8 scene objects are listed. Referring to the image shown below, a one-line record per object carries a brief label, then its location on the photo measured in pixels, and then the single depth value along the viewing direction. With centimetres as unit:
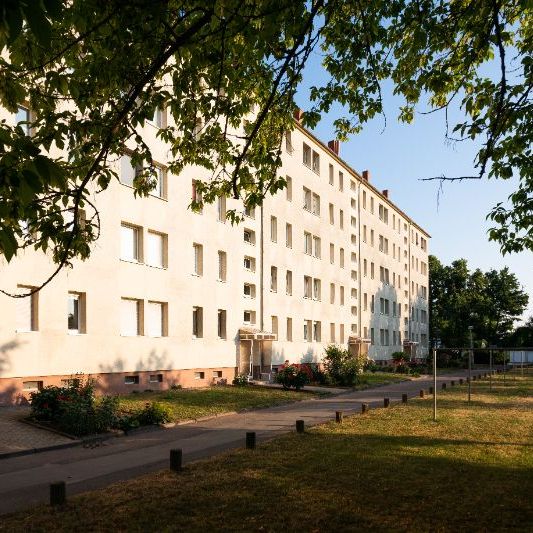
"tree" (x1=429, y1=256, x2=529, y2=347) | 7600
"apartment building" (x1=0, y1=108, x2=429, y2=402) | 2019
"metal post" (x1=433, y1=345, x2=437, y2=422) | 1751
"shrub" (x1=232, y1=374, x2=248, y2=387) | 2936
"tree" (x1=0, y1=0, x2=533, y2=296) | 599
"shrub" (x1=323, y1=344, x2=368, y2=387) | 3198
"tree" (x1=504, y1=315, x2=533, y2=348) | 7481
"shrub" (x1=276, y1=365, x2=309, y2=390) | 2836
